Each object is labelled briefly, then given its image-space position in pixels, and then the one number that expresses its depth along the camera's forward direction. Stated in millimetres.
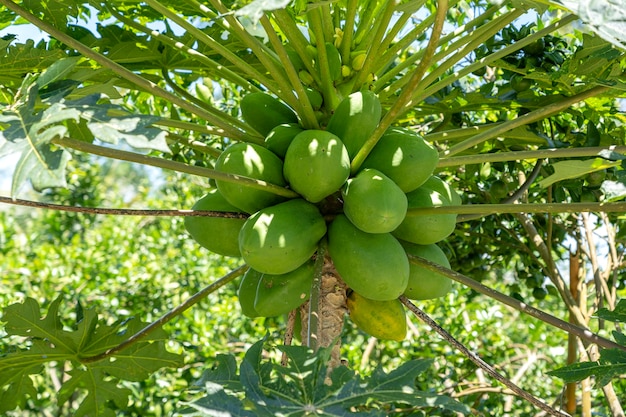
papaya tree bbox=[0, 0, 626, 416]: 1409
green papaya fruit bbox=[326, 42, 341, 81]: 1987
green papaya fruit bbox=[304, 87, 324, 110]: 2002
